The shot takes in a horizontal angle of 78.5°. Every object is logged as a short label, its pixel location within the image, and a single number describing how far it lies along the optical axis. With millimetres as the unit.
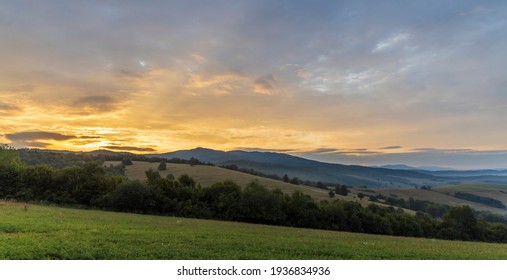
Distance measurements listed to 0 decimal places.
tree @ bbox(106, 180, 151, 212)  32875
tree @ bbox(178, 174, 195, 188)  40281
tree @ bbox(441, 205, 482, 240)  37062
